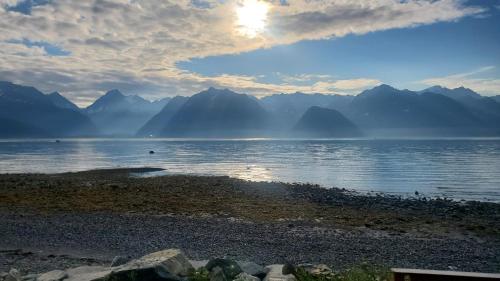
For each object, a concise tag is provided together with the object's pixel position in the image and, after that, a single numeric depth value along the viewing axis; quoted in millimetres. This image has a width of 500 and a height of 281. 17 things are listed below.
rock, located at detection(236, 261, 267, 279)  10466
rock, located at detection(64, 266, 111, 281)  10120
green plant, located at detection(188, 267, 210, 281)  9969
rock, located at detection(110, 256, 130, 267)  11414
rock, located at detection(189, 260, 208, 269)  12159
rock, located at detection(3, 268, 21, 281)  10601
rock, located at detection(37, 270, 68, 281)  10831
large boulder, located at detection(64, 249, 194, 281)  9320
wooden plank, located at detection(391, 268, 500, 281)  6410
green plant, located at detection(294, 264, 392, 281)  9518
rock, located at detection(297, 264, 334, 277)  10273
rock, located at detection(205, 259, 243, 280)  10023
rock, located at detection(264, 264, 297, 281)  9445
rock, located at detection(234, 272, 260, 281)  9247
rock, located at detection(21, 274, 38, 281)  11256
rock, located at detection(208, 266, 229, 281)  9749
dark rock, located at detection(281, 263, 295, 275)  10039
